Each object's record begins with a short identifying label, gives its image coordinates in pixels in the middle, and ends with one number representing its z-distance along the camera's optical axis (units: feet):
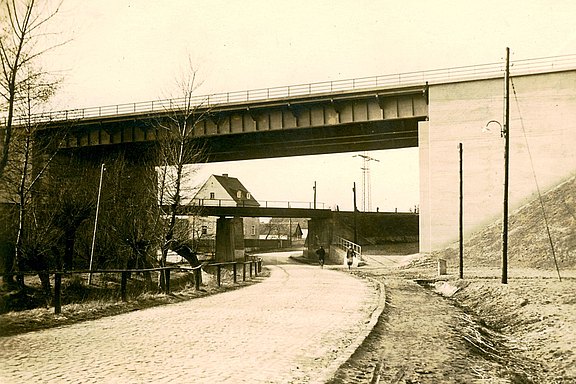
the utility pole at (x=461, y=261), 77.77
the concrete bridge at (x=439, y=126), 104.53
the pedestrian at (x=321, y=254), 119.87
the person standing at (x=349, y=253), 130.59
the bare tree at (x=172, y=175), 74.18
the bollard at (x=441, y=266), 88.63
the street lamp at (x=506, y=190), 63.45
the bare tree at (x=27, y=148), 44.21
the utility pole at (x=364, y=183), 247.85
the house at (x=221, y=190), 270.05
